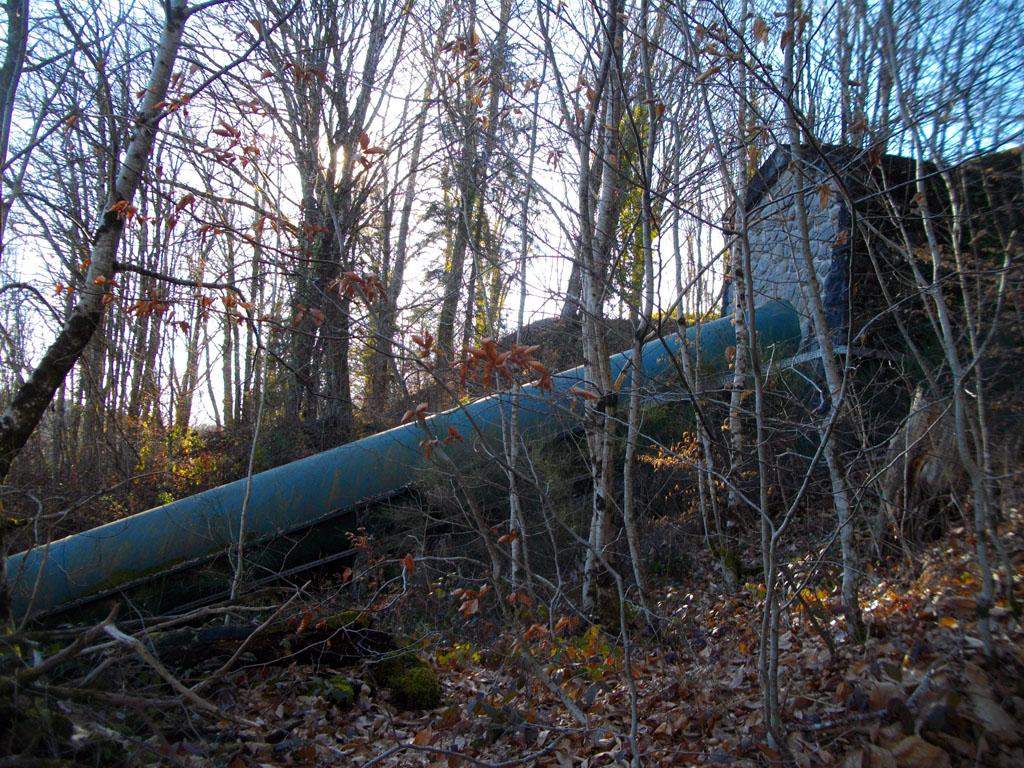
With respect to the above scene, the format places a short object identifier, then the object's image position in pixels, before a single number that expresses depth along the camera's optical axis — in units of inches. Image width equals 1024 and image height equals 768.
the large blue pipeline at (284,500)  306.3
